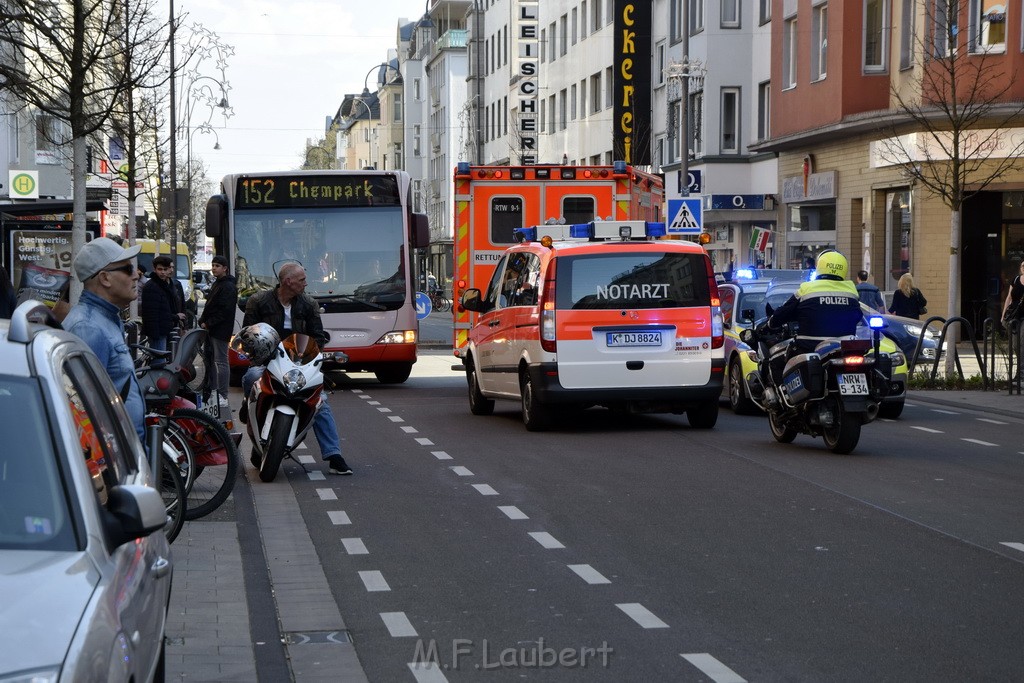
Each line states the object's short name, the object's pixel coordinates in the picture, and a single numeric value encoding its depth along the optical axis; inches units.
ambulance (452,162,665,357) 925.8
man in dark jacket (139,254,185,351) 844.0
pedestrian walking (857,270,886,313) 1002.7
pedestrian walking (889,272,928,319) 1119.6
